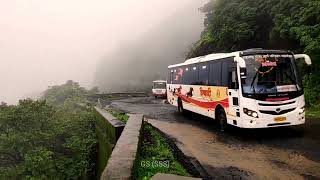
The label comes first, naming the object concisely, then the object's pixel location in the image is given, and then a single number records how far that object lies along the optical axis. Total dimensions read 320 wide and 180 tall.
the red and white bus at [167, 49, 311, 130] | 7.76
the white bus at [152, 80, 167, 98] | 25.70
